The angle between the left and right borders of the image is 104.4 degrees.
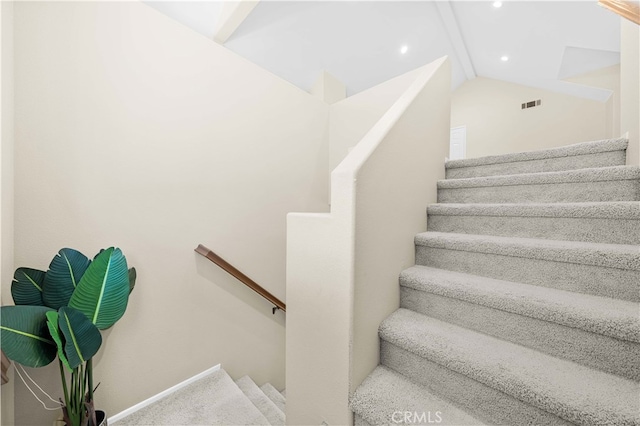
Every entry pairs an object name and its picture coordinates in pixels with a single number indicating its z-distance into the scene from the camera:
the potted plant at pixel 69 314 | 0.95
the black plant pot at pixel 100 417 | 1.27
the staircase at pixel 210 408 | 1.56
